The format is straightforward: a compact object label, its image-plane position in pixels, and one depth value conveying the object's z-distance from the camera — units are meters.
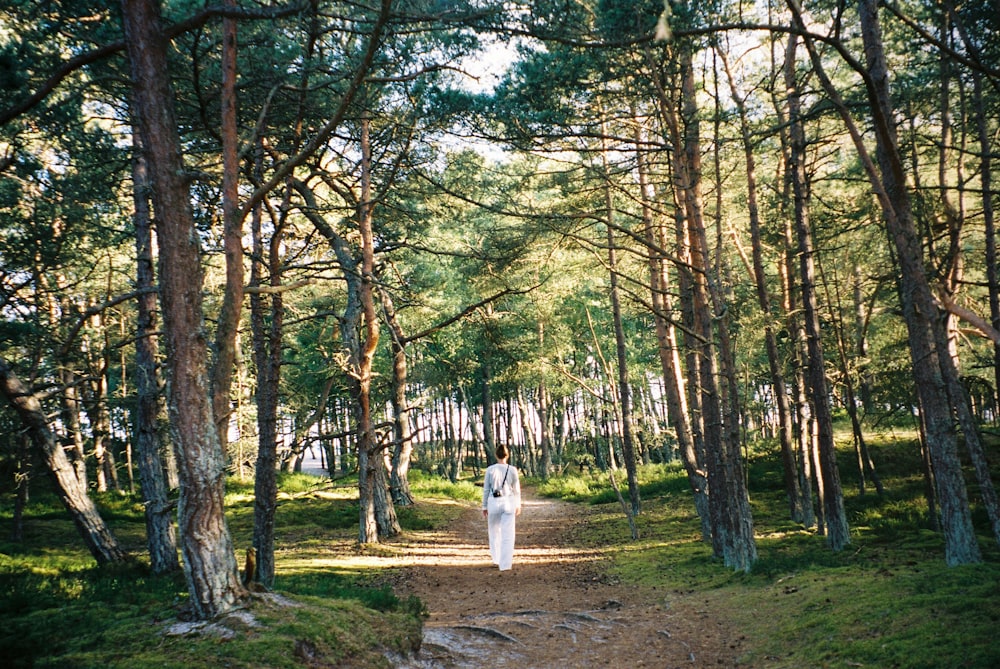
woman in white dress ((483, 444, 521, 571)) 10.74
